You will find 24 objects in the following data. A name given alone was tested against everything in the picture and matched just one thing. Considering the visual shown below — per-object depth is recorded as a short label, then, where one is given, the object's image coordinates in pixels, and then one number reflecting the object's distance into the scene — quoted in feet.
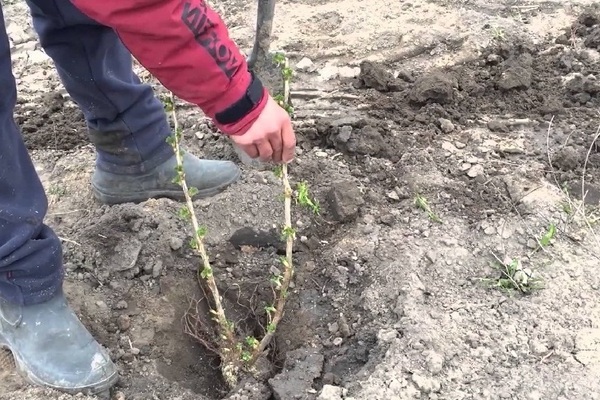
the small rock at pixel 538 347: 7.08
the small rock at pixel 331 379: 7.08
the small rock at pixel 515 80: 10.77
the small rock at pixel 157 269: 8.32
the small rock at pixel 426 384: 6.76
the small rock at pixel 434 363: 6.89
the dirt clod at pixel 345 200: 8.87
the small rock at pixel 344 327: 7.56
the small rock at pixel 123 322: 7.84
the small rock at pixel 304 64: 11.95
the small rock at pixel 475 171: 9.28
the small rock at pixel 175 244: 8.59
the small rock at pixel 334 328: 7.66
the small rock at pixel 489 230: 8.36
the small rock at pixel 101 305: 7.98
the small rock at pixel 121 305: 8.01
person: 5.58
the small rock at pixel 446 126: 10.20
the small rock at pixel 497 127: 10.16
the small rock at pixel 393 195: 9.12
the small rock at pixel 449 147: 9.79
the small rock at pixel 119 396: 7.19
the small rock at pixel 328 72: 11.73
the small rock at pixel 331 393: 6.76
